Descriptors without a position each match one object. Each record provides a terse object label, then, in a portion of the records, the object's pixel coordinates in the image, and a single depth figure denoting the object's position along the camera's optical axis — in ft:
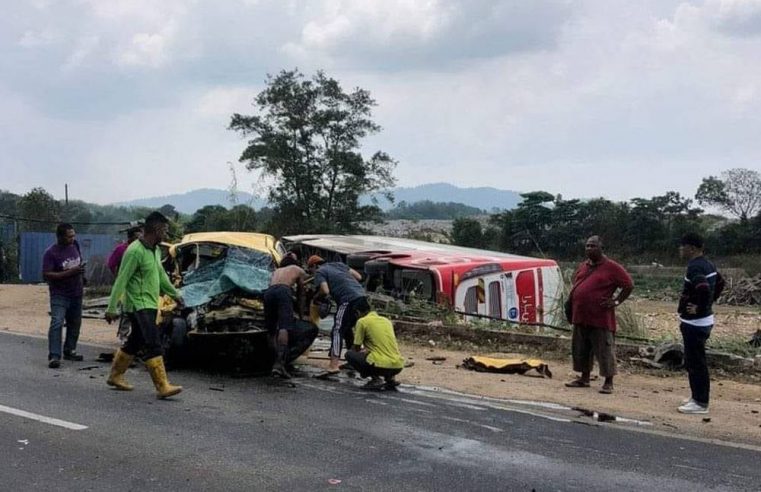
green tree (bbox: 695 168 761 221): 205.77
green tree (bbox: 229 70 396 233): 123.75
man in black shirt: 23.15
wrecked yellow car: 28.22
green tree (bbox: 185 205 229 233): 89.04
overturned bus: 42.86
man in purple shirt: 29.53
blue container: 88.22
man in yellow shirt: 26.00
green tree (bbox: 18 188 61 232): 117.80
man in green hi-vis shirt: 23.53
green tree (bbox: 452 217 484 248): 139.74
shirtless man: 27.40
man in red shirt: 26.73
